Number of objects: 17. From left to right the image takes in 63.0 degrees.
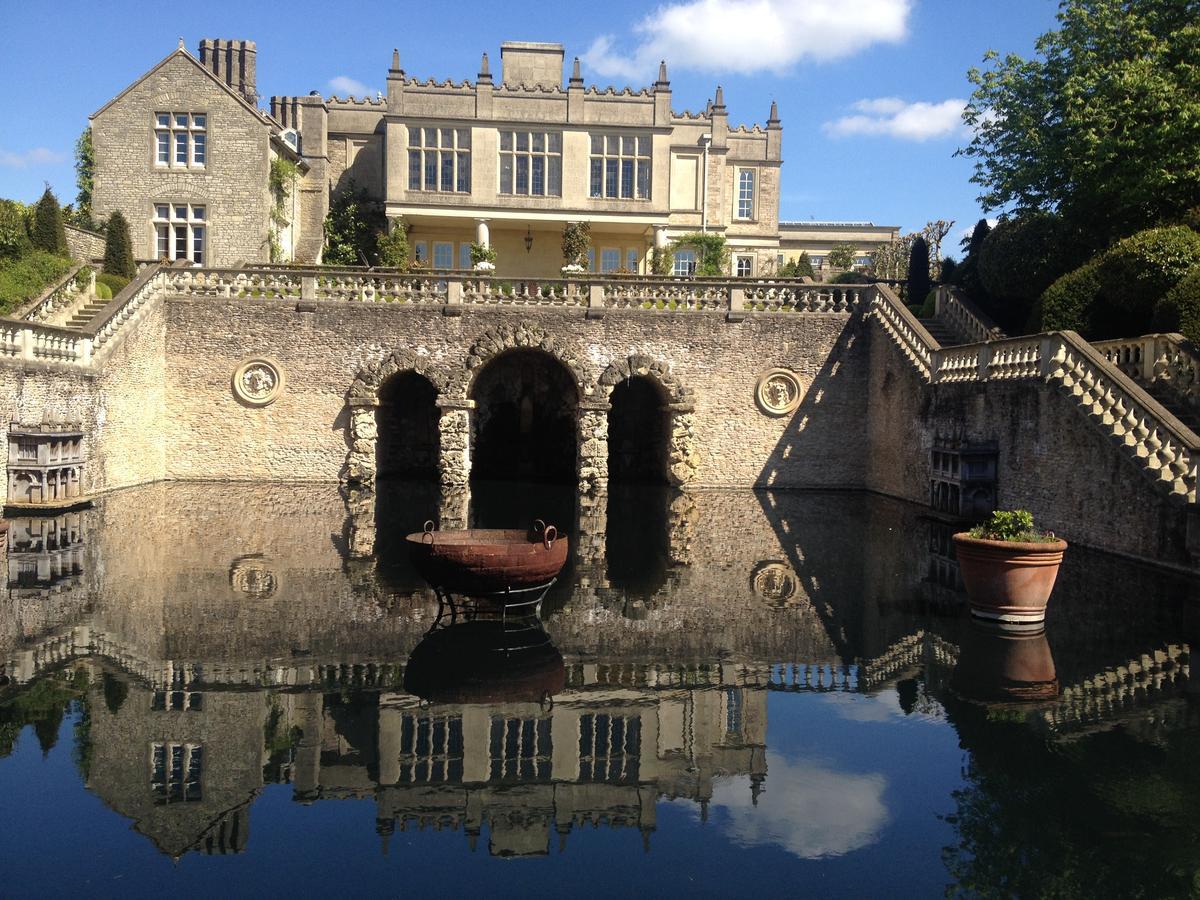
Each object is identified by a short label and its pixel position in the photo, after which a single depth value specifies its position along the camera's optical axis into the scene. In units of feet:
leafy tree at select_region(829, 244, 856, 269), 148.87
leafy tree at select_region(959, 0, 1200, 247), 66.39
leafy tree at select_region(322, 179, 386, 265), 119.34
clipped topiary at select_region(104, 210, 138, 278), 88.74
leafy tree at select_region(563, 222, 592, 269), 117.19
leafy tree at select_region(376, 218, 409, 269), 107.24
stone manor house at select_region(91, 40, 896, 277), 103.40
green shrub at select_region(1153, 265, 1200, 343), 53.26
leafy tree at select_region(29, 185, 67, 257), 85.40
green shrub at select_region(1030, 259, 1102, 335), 64.64
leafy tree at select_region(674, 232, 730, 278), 120.37
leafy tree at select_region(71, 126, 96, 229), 104.18
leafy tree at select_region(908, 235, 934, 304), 94.89
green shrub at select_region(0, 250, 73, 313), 76.23
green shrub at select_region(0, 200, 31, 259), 79.71
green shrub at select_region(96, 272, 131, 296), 85.72
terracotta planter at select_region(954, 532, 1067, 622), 34.19
